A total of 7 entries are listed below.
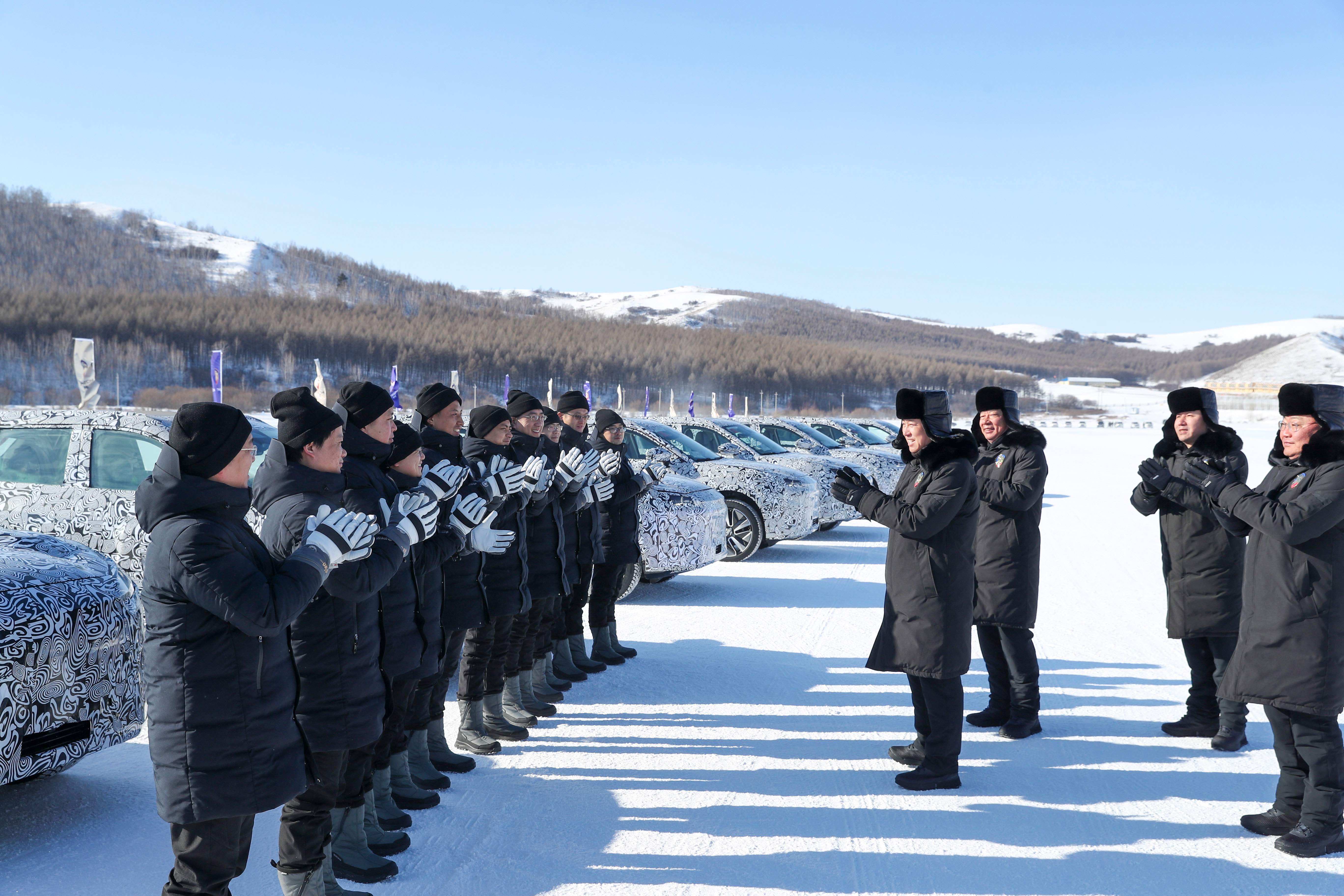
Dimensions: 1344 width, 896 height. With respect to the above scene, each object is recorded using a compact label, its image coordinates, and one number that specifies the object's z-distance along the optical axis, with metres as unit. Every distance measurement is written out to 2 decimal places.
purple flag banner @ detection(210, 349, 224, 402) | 18.11
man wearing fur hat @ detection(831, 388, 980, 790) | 4.73
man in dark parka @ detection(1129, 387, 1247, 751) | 5.40
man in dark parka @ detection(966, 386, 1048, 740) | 5.58
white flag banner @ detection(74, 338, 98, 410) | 15.91
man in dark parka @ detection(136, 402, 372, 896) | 2.69
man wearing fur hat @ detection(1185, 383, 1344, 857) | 4.00
